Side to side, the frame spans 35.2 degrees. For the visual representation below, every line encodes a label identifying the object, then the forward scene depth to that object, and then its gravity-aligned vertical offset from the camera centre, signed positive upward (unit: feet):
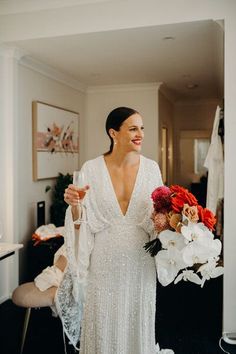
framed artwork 14.26 +1.13
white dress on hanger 11.34 -0.11
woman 6.42 -1.32
